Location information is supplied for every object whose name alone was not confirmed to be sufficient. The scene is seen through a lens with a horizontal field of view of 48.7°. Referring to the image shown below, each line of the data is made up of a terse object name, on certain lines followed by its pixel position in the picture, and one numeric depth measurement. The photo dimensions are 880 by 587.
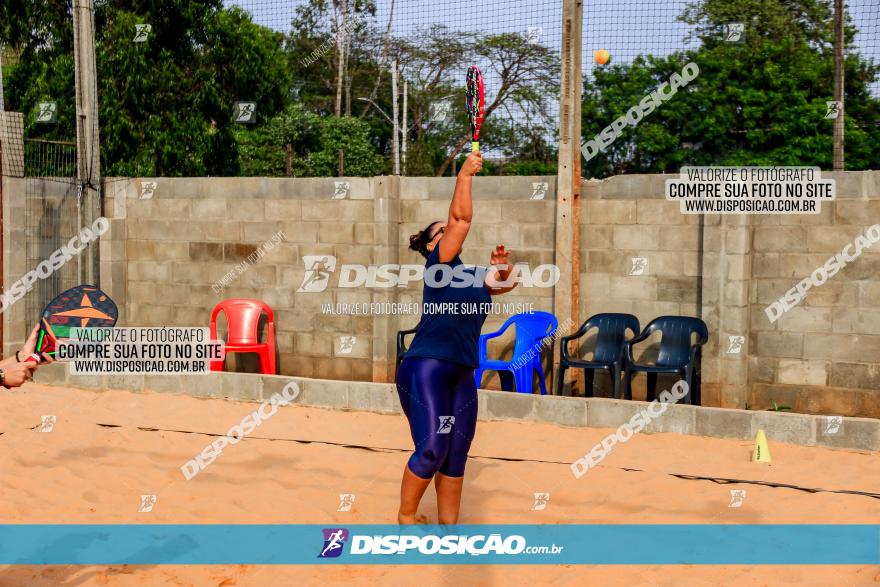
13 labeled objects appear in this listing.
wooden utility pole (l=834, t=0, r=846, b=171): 18.58
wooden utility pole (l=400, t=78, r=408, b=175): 35.52
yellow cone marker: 6.82
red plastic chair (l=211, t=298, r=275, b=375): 10.03
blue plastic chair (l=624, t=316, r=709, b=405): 8.18
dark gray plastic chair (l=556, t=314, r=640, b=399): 8.58
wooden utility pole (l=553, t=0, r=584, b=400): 8.86
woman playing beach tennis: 4.97
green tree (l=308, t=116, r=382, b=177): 30.89
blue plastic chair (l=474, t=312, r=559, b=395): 8.83
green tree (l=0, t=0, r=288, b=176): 18.25
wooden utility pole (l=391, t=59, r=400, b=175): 21.48
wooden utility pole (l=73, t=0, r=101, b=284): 10.55
